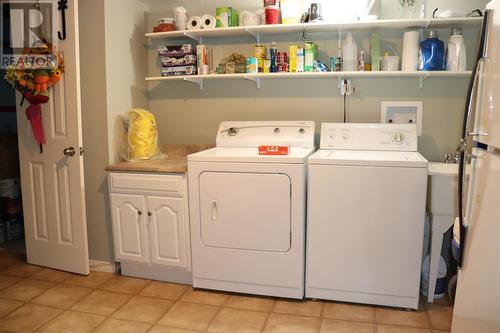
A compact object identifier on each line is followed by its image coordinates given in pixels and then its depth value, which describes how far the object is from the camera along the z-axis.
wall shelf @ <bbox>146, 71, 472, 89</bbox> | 2.63
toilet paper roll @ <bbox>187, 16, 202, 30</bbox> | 2.96
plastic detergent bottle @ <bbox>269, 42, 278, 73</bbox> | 2.90
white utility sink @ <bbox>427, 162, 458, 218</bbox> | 2.31
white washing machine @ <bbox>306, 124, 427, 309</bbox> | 2.28
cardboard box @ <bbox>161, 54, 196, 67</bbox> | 3.05
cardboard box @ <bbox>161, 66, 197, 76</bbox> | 3.06
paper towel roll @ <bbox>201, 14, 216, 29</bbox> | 2.92
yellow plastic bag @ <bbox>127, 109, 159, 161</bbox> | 2.93
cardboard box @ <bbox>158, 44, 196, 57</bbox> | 3.05
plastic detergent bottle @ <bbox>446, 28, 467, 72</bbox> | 2.57
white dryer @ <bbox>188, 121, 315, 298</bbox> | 2.41
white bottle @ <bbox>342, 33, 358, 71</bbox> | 2.79
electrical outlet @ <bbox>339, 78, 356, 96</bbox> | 2.91
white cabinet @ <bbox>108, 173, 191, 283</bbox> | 2.68
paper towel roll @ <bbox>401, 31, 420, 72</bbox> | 2.68
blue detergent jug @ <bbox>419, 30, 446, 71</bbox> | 2.62
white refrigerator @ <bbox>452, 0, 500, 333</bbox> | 1.27
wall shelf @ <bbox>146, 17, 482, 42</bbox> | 2.58
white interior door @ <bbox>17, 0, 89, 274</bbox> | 2.71
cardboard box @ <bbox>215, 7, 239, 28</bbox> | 2.94
